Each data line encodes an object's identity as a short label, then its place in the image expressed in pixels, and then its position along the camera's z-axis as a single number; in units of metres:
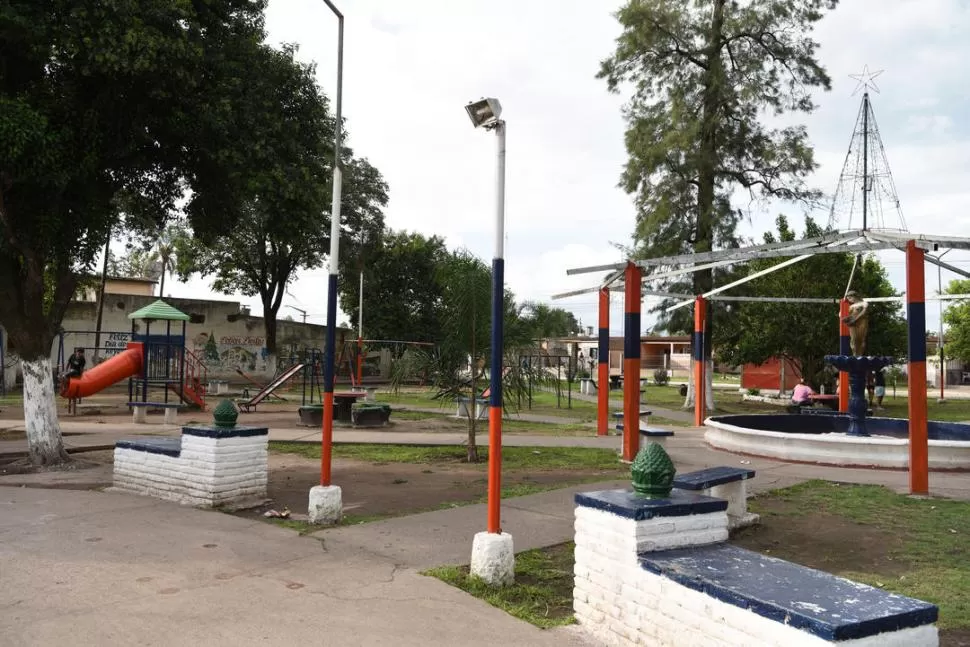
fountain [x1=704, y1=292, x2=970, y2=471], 12.12
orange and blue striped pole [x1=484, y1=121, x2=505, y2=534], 5.63
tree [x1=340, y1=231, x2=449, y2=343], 45.53
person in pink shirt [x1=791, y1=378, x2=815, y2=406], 20.66
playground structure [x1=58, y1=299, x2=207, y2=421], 20.69
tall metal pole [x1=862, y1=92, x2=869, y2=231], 21.83
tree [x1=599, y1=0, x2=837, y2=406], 24.92
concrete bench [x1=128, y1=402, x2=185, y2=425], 18.81
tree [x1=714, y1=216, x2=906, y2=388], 28.05
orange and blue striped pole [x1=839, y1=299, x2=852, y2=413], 18.42
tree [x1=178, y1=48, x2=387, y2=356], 11.61
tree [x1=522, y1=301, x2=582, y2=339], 12.91
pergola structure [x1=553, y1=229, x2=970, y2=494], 9.83
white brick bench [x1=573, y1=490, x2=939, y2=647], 3.13
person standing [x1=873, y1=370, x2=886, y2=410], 29.23
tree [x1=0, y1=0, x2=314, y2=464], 9.42
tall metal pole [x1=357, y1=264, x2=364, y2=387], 27.81
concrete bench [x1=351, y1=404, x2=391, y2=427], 18.48
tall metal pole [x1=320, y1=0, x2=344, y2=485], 7.60
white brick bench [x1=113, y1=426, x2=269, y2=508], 8.26
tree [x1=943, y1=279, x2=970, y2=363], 43.78
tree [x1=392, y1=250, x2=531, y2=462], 12.24
